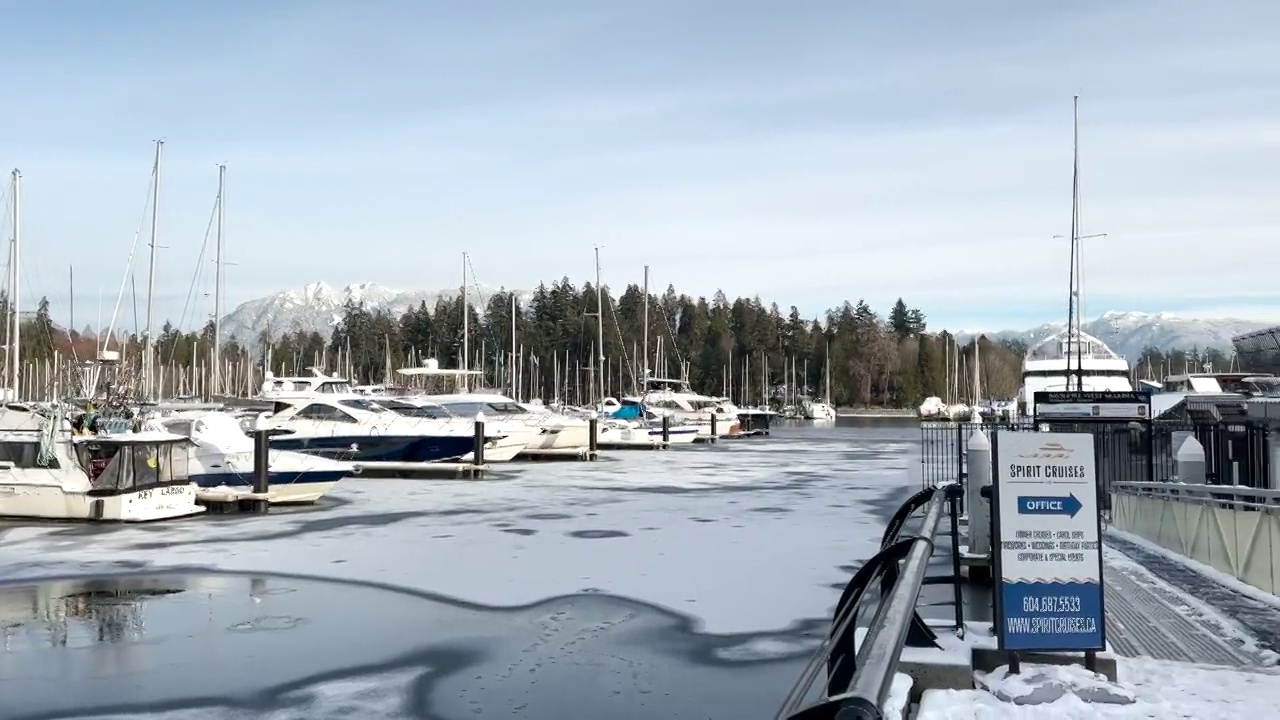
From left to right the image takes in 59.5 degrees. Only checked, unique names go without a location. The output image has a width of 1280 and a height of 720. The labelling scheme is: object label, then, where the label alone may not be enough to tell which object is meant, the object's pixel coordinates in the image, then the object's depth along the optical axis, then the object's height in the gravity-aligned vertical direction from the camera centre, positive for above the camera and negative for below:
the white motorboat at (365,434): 35.09 -1.25
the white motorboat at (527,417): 46.06 -0.98
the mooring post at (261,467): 23.70 -1.54
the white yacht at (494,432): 40.78 -1.48
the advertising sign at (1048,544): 6.86 -0.96
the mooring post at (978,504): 11.97 -1.22
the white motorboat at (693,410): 70.44 -1.16
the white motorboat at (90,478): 21.67 -1.62
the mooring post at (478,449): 34.75 -1.73
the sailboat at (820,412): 122.12 -2.28
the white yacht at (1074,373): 48.53 +0.77
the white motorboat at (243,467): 24.58 -1.62
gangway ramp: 8.23 -1.95
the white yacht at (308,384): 46.88 +0.46
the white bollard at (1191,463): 14.82 -0.98
